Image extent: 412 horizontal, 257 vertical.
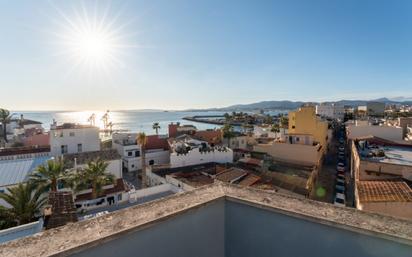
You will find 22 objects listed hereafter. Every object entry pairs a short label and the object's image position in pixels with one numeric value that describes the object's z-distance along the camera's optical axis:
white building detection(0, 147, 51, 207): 17.47
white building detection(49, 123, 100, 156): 27.78
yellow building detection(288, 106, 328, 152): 34.41
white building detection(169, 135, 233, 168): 26.48
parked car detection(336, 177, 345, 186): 25.20
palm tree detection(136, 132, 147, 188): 28.56
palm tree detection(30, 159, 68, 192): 16.28
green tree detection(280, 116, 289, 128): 48.29
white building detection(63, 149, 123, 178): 23.26
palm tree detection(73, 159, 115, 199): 18.62
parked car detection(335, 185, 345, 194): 22.94
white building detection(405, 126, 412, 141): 29.61
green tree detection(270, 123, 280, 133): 49.81
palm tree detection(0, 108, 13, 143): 42.88
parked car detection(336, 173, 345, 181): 27.21
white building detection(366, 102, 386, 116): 116.64
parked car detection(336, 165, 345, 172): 29.58
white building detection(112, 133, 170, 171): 33.16
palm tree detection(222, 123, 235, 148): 40.53
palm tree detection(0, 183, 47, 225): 13.28
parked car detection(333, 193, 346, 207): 20.46
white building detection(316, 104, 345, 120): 93.25
